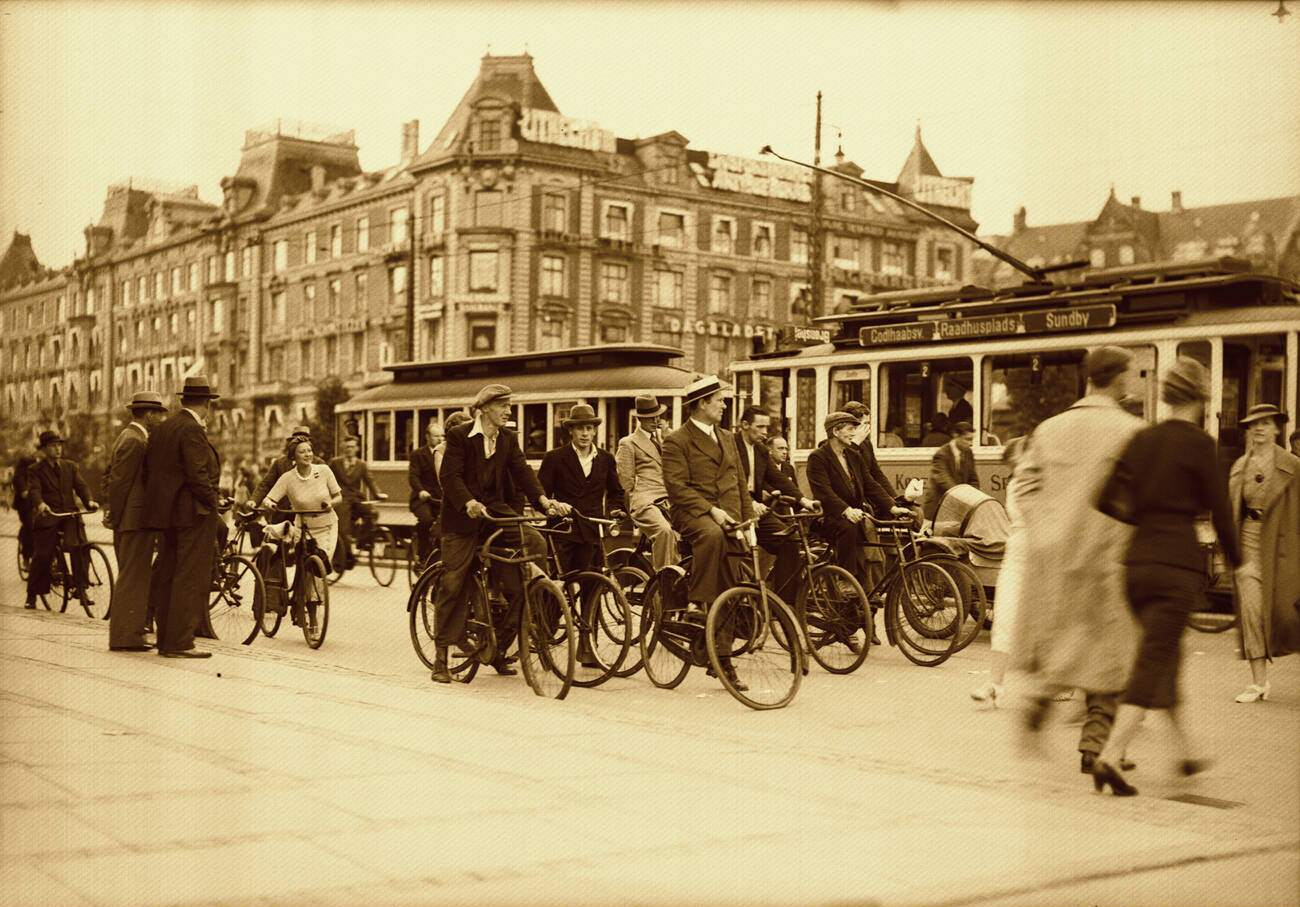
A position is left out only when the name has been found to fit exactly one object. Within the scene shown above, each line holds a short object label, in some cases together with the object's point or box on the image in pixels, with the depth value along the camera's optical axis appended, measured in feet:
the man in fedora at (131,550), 38.34
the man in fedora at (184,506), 37.81
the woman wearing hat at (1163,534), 21.81
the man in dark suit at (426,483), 55.26
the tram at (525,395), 81.05
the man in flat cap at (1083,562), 23.07
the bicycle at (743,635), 30.89
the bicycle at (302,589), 42.88
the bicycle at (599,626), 33.63
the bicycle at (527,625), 32.35
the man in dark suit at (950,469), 46.26
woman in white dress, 47.21
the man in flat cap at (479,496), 33.68
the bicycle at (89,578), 50.60
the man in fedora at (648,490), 38.47
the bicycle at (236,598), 44.37
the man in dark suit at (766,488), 38.78
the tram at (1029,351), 50.78
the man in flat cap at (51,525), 49.96
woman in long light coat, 32.22
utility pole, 108.27
